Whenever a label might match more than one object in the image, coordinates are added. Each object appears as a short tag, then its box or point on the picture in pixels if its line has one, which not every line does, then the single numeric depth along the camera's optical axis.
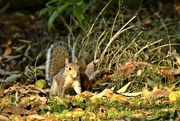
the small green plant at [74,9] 15.49
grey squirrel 12.44
